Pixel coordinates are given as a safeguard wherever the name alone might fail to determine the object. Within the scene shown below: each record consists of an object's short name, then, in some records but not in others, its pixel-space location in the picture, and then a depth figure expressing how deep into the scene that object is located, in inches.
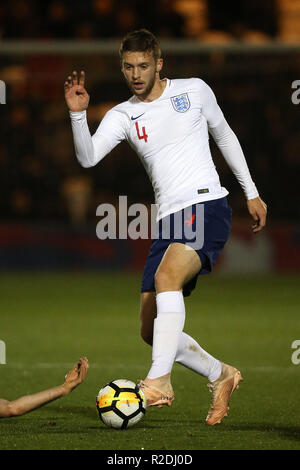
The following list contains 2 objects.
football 351.3
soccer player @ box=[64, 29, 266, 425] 374.3
